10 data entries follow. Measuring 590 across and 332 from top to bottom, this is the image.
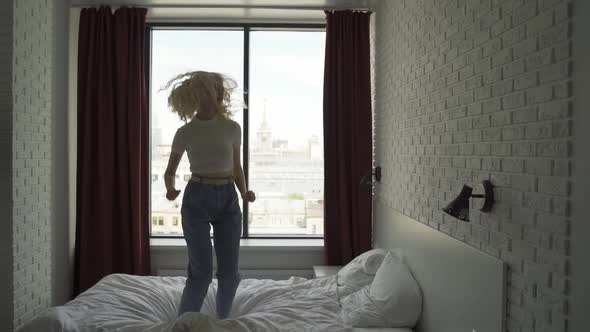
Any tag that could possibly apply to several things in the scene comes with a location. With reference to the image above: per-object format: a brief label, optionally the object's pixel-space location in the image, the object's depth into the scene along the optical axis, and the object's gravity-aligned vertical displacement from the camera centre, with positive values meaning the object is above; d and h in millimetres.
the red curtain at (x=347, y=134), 4344 +211
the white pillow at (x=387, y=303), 2504 -769
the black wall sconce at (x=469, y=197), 1845 -163
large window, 4672 +403
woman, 2545 -149
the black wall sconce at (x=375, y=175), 3941 -140
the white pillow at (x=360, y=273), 2979 -727
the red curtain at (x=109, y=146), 4262 +91
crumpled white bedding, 2200 -801
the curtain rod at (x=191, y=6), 4195 +1302
